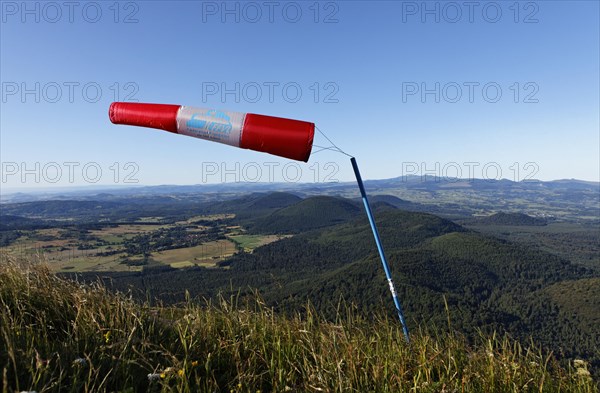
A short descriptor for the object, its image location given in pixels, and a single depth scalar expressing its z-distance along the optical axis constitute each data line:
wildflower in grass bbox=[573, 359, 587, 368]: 4.12
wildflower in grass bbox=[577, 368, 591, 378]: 3.79
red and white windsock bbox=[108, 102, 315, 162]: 4.20
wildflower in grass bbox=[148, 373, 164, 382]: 2.96
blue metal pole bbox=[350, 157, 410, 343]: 4.25
